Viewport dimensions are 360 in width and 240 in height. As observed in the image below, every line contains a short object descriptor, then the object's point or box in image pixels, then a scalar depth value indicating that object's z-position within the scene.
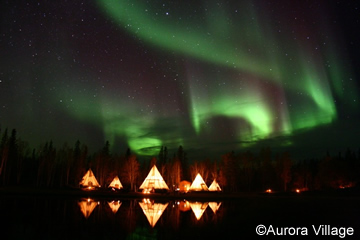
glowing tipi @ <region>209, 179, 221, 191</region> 56.84
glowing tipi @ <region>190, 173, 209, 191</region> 53.47
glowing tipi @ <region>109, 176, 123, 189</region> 51.93
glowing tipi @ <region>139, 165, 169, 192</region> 46.31
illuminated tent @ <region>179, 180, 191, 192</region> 57.22
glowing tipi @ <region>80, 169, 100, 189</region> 51.58
